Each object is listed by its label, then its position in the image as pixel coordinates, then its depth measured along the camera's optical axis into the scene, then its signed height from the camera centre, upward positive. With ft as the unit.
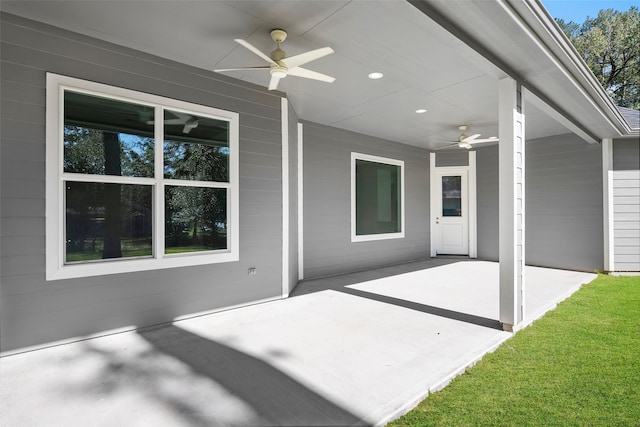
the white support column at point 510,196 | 10.23 +0.55
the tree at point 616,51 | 47.06 +24.06
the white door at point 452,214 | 25.99 -0.02
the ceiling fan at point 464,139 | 19.30 +4.41
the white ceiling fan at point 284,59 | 9.16 +4.49
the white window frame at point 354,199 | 20.51 +1.01
